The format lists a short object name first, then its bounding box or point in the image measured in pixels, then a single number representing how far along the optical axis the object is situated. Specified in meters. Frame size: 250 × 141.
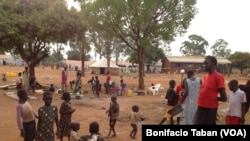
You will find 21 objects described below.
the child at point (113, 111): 7.36
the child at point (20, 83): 16.65
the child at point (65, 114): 6.24
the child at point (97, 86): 16.53
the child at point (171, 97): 7.20
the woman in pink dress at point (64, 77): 16.70
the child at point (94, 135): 4.31
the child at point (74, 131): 5.24
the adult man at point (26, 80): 15.19
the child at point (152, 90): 19.10
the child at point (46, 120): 5.11
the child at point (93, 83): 17.24
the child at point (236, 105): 5.69
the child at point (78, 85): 15.56
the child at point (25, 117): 5.17
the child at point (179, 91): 7.28
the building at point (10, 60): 73.90
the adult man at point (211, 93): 4.49
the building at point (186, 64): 52.63
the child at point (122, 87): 18.07
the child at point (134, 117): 7.23
